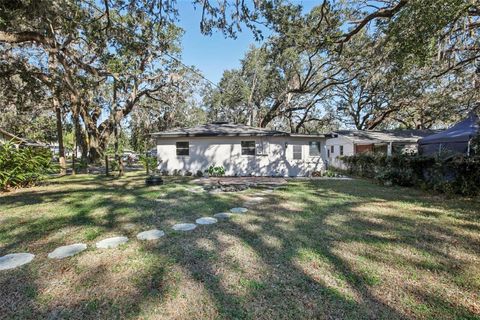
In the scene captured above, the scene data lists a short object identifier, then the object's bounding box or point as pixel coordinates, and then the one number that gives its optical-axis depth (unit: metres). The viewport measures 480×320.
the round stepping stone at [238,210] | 5.64
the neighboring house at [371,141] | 17.36
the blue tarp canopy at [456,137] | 10.04
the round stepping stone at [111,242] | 3.56
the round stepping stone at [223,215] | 5.14
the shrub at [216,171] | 13.46
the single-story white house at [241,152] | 13.38
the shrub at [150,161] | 13.99
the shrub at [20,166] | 8.14
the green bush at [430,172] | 6.92
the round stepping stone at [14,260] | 2.99
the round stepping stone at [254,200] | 6.76
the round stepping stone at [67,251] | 3.25
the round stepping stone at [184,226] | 4.33
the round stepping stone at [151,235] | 3.90
